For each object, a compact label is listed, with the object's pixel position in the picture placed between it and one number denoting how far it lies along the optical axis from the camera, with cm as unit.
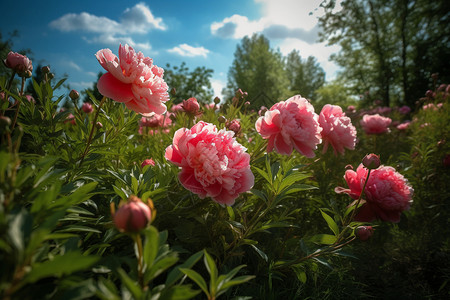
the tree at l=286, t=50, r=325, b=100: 2681
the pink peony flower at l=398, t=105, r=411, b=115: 537
